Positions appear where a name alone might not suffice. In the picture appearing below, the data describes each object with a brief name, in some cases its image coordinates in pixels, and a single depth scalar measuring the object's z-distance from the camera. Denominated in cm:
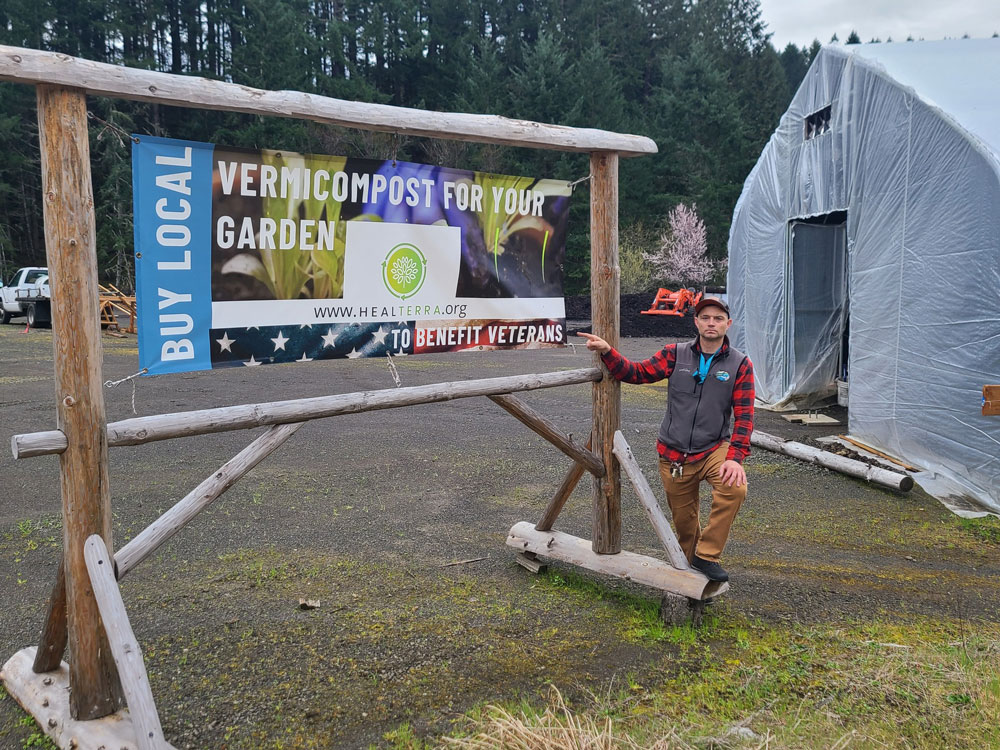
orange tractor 2567
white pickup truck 2291
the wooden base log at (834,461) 704
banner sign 343
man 427
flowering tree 3825
